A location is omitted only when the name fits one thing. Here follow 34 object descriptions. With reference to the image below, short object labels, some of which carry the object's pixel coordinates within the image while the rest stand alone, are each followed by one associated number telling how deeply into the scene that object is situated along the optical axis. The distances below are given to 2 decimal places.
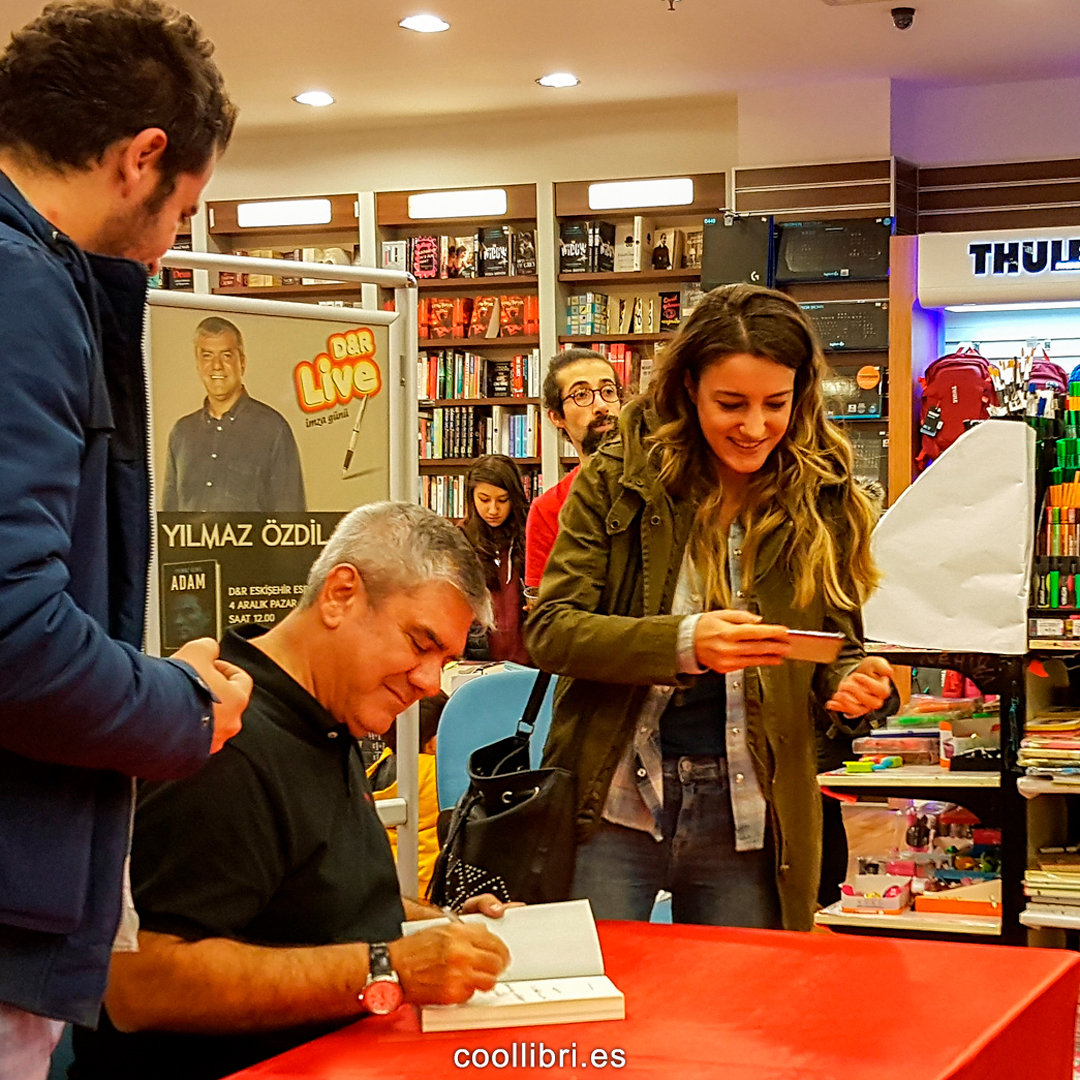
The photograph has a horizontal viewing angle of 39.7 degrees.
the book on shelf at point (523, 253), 8.80
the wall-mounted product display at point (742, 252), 8.11
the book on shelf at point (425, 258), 9.00
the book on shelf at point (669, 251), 8.62
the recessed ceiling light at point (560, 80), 8.06
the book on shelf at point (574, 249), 8.69
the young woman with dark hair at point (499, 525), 6.31
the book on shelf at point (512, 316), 8.86
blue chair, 3.05
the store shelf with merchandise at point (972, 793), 4.26
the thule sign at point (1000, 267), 6.67
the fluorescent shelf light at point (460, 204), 8.93
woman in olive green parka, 2.38
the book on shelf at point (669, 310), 8.59
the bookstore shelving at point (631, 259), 8.59
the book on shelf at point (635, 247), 8.62
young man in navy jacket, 1.17
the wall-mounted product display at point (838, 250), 7.96
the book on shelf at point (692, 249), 8.59
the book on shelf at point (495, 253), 8.85
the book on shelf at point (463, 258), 8.91
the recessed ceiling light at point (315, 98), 8.42
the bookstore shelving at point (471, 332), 8.87
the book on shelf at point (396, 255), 8.98
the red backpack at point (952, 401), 6.14
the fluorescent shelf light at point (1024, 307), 6.81
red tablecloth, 1.51
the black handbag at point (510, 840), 2.16
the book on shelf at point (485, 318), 8.91
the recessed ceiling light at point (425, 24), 7.10
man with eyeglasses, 4.42
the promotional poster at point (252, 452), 3.17
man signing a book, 1.56
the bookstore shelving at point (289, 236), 9.20
